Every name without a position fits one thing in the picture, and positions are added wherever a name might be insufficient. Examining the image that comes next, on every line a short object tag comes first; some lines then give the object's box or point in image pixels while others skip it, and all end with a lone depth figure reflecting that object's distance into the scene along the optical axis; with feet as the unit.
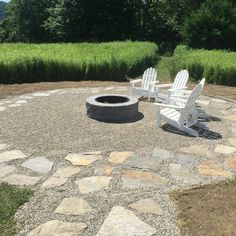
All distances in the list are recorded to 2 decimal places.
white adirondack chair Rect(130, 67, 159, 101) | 19.08
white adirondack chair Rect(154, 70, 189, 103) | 17.49
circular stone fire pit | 15.62
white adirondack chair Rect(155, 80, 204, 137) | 14.15
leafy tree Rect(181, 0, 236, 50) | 39.01
